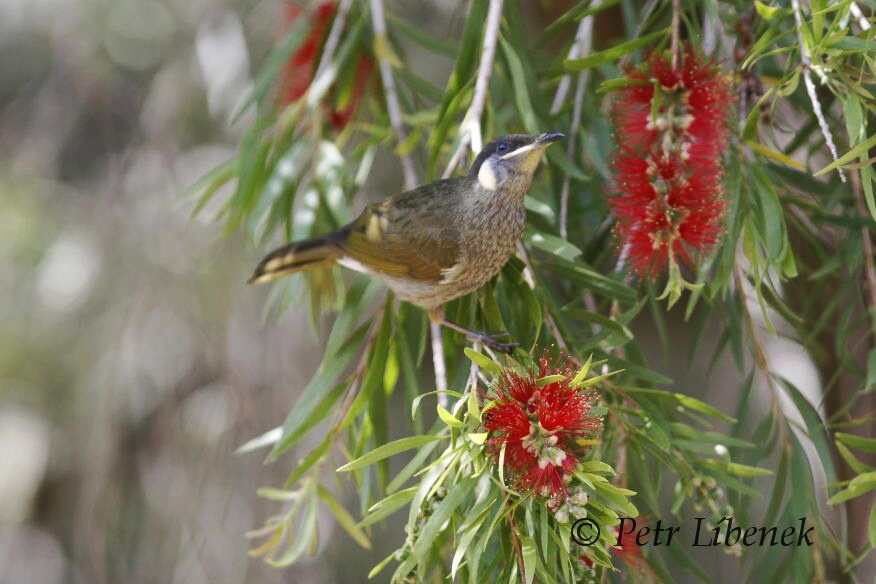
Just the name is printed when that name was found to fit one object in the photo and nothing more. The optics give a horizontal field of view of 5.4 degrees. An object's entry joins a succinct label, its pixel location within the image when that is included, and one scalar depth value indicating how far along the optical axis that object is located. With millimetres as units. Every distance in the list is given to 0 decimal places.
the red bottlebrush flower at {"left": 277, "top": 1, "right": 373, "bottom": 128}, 4827
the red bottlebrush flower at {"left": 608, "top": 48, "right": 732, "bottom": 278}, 4593
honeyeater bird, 4658
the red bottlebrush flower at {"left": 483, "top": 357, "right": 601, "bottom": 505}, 4525
